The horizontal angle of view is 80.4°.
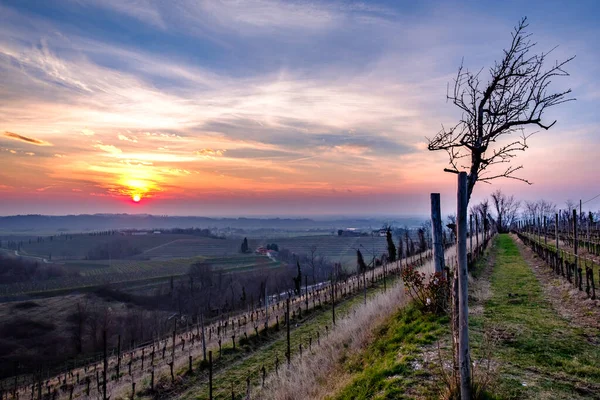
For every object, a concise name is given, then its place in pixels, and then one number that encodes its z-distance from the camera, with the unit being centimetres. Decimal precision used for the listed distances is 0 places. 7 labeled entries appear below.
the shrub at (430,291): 896
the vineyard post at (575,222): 1531
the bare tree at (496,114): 491
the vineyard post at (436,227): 1061
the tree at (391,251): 3600
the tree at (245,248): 12004
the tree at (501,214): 7179
